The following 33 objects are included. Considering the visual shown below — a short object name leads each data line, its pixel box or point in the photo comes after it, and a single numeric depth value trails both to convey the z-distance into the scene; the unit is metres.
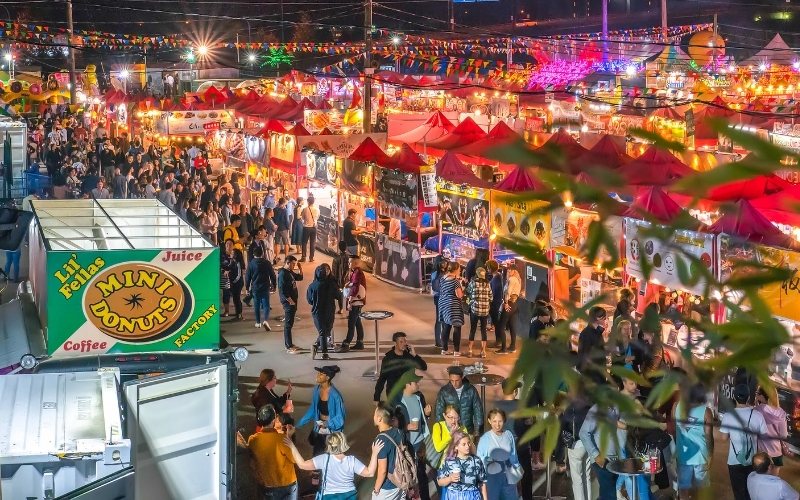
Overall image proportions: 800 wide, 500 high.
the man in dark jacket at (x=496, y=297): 15.54
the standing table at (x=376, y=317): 14.06
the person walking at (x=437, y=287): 15.73
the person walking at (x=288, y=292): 15.34
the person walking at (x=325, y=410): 9.91
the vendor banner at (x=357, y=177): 21.21
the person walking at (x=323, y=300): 14.98
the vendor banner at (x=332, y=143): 24.20
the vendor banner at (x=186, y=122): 31.67
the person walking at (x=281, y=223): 22.88
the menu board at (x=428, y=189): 19.33
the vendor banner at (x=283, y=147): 24.62
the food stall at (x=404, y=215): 19.39
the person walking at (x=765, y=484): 8.25
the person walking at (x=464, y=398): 9.85
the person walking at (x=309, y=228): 22.52
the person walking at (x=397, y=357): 11.21
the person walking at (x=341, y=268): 17.55
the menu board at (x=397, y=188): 19.52
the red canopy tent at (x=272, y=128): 26.61
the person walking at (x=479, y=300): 15.06
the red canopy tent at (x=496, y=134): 21.57
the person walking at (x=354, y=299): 15.65
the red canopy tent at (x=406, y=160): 20.27
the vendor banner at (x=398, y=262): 20.09
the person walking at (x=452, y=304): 15.14
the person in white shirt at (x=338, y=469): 8.22
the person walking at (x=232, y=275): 17.58
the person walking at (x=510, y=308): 15.50
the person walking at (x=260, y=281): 16.52
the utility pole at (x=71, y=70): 43.28
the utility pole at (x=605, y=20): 47.34
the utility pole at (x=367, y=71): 28.70
